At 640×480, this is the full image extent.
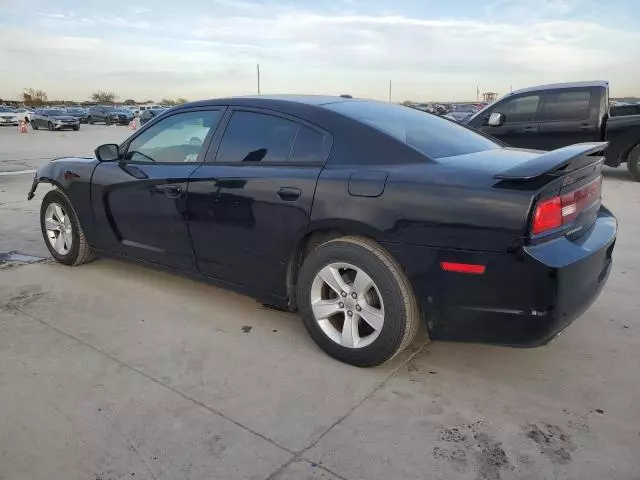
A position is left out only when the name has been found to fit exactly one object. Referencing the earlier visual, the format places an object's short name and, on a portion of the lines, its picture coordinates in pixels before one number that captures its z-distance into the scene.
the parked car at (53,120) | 29.55
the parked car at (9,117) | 34.66
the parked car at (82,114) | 42.29
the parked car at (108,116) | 40.06
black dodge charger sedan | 2.39
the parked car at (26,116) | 36.75
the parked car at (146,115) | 36.66
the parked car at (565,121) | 8.62
